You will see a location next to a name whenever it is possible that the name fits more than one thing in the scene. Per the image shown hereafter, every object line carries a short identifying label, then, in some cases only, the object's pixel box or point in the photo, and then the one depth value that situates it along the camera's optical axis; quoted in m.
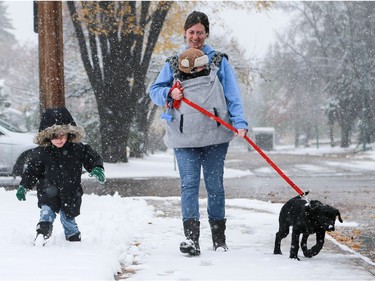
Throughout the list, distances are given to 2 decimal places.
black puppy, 8.85
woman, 9.48
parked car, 26.52
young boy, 9.59
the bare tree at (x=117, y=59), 35.87
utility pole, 17.00
